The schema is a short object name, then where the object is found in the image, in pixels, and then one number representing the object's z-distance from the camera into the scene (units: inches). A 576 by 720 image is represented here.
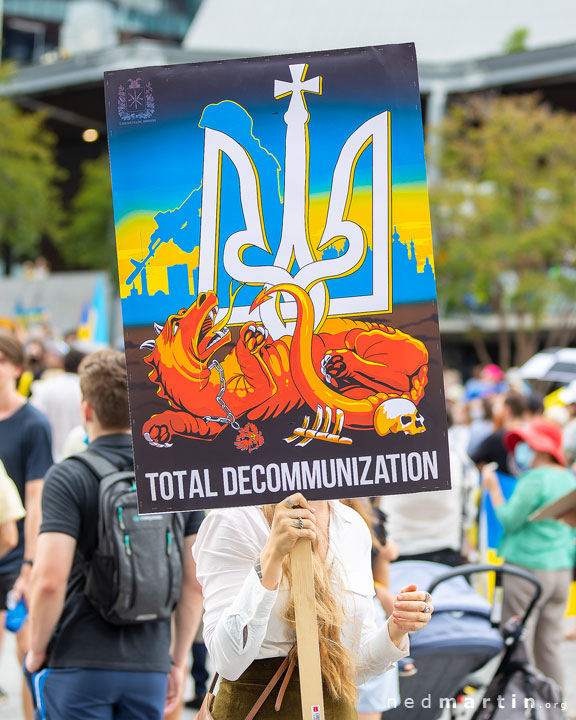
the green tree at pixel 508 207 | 1013.2
